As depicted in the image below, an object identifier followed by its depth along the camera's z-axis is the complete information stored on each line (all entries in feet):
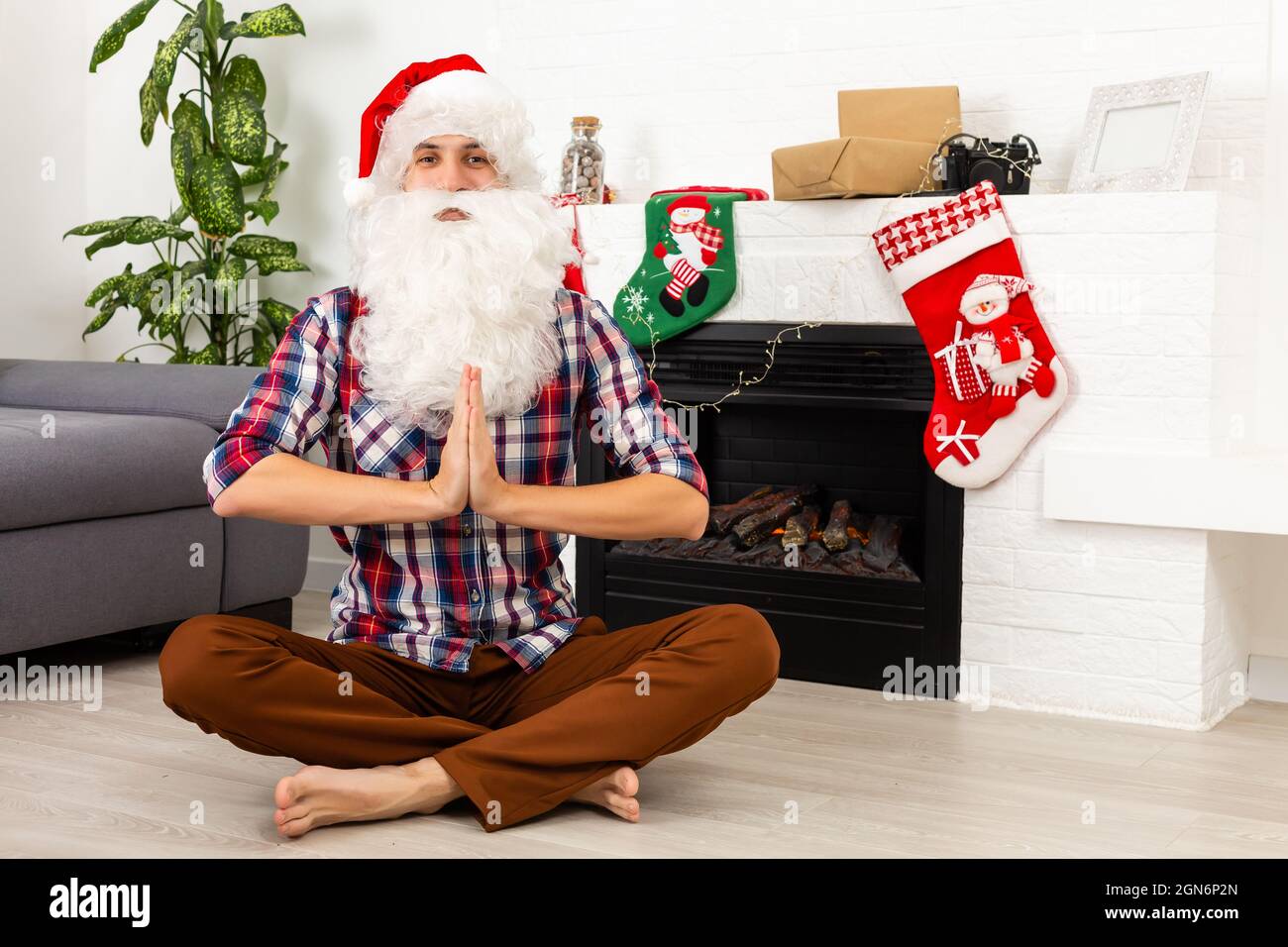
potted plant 11.84
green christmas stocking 9.43
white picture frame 8.30
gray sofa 8.36
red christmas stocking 8.50
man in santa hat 5.80
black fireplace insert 9.04
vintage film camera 8.77
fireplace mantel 8.14
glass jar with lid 10.25
